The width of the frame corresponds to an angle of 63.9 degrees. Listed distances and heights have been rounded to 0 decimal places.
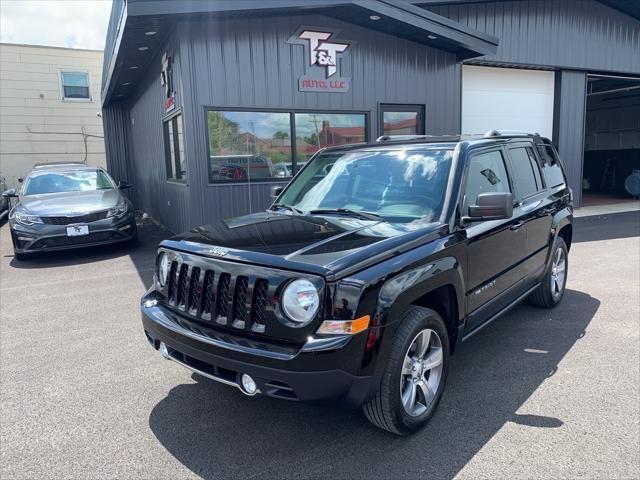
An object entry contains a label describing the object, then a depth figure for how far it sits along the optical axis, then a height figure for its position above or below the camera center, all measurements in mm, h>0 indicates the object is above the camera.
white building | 19594 +2168
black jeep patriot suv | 2621 -709
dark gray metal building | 8734 +1633
